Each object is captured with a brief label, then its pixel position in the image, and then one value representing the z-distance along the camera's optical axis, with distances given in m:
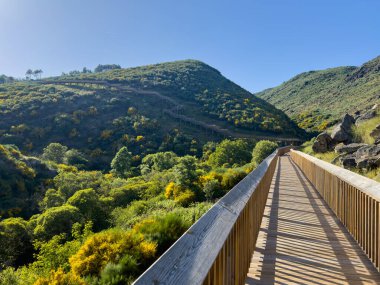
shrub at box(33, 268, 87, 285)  4.63
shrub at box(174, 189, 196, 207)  15.00
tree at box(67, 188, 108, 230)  16.72
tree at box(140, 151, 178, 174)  34.42
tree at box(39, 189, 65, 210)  20.44
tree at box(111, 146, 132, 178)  37.16
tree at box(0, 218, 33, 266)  13.80
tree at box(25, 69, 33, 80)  147.88
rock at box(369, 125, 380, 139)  10.38
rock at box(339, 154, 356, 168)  8.80
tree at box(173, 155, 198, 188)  17.48
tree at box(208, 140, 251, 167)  31.87
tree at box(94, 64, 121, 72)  170.50
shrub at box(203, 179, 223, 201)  15.77
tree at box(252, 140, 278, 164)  27.61
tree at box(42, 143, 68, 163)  40.28
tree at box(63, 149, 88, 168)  40.02
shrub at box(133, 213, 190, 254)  6.68
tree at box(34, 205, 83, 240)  14.54
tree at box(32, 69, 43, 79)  148.38
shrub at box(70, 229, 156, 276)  5.73
